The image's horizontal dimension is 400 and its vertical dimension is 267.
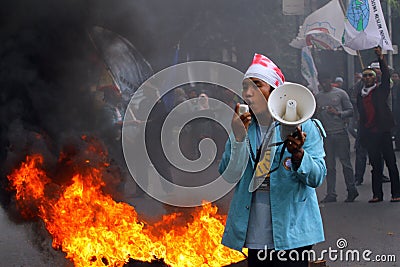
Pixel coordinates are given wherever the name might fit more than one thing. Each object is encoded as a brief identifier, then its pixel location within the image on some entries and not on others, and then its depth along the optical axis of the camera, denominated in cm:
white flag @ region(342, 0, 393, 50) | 1758
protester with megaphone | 604
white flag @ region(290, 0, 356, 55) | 2445
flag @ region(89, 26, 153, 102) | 1370
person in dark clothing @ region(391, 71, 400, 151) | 2981
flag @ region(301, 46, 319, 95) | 2269
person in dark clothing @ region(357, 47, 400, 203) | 1695
